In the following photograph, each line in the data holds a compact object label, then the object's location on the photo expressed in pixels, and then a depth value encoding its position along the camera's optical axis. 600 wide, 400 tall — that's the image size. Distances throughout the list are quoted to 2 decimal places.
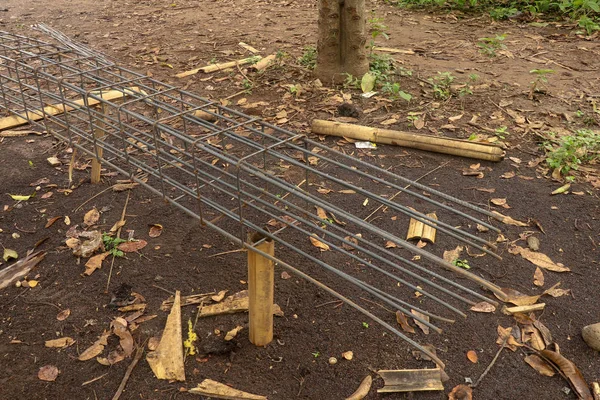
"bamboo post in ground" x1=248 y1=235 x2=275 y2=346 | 1.96
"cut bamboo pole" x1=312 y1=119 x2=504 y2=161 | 3.79
